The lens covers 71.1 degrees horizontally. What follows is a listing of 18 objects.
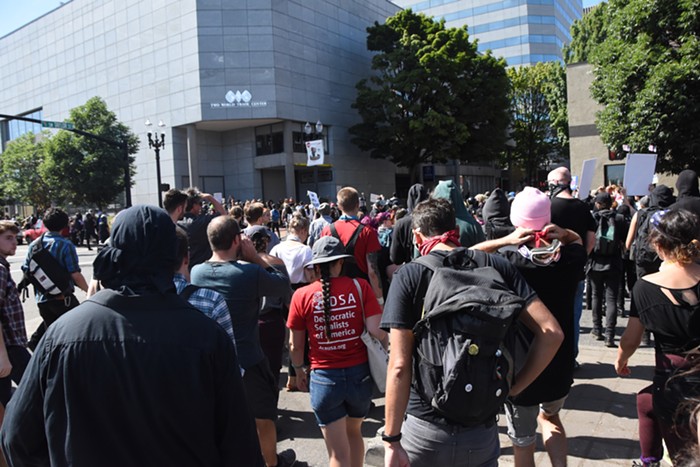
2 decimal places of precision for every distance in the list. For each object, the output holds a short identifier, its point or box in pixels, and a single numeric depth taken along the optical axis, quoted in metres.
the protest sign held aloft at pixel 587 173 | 6.46
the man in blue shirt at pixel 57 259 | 5.03
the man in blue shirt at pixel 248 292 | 3.46
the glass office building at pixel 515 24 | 65.25
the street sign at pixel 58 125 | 18.22
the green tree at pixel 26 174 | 37.91
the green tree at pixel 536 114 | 38.41
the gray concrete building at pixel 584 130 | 26.10
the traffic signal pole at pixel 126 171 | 20.10
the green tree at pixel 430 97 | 35.00
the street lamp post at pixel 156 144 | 23.63
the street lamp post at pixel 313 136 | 36.84
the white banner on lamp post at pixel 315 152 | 24.48
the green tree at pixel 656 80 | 14.84
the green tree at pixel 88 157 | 33.31
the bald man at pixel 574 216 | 4.50
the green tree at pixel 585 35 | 33.94
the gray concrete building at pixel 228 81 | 34.75
